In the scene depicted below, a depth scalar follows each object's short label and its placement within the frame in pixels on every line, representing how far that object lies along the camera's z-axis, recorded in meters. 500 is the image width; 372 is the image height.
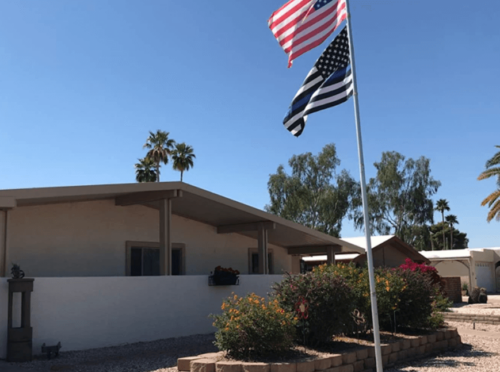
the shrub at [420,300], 10.78
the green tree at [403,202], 43.34
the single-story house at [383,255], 24.20
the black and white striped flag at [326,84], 7.13
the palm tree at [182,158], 42.50
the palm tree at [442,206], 63.06
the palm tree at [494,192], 28.61
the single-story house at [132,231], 12.27
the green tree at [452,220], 61.97
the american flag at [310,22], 7.35
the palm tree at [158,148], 42.38
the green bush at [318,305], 8.55
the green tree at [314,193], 40.00
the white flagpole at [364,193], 6.46
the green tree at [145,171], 41.27
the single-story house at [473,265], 33.84
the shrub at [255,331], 7.59
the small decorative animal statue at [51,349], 9.67
